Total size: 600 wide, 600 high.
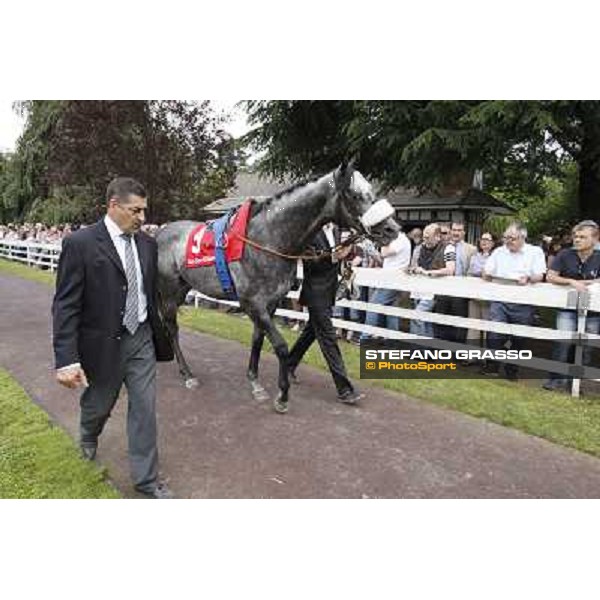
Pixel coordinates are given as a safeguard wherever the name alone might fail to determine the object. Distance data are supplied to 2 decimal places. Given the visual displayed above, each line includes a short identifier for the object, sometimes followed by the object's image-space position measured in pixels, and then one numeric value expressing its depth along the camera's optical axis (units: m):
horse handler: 5.03
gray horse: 4.57
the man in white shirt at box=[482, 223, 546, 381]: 6.00
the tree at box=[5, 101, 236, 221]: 14.10
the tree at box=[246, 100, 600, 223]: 9.33
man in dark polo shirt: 5.46
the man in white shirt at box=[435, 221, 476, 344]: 6.75
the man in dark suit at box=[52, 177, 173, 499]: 3.14
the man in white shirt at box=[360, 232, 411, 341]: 7.25
